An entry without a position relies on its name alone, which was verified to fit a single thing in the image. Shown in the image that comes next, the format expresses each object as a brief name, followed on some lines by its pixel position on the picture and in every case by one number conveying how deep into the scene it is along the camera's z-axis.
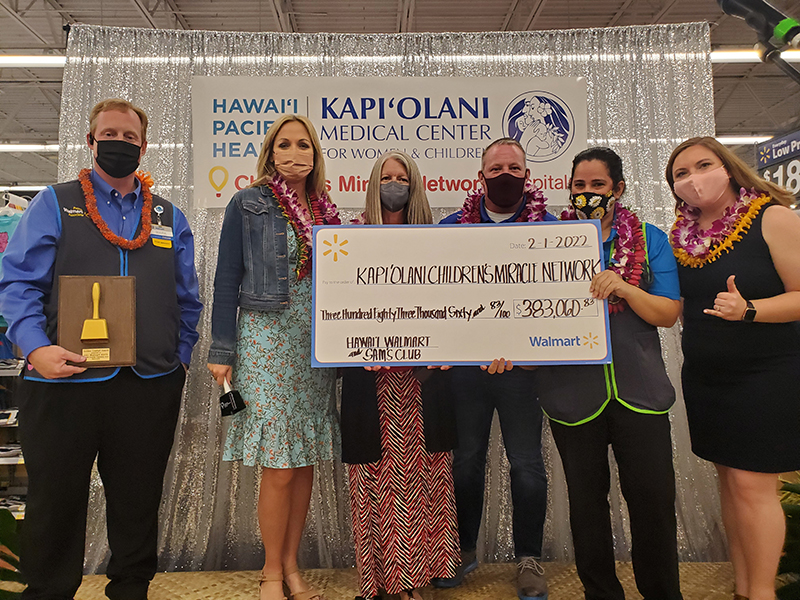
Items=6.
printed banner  2.69
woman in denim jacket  1.88
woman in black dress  1.67
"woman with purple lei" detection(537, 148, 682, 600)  1.68
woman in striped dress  1.85
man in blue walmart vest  1.68
